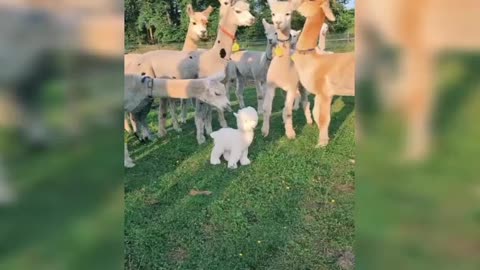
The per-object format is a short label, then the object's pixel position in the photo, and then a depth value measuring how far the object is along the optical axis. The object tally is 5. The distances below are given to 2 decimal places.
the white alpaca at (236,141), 3.42
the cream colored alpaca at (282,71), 4.04
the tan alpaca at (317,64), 3.71
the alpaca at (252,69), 4.86
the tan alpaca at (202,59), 4.09
